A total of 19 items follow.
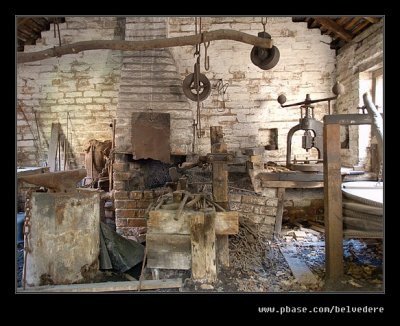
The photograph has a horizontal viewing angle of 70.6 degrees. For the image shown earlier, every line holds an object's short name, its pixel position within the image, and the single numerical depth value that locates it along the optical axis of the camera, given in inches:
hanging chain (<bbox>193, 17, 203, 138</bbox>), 149.4
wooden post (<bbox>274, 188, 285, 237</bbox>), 171.2
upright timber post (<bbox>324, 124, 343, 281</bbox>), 101.7
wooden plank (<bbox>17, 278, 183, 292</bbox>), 91.3
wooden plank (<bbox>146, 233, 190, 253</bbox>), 100.0
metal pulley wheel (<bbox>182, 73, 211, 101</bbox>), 176.9
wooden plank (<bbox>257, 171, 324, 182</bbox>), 168.9
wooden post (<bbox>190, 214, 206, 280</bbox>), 97.5
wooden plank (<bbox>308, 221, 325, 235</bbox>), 178.5
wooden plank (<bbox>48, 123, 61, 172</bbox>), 218.4
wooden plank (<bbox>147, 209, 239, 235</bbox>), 99.3
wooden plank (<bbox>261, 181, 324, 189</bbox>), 169.5
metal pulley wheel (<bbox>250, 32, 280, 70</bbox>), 136.5
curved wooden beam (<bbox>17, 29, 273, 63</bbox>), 125.7
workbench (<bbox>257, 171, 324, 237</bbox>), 169.2
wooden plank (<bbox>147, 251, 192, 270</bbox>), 100.1
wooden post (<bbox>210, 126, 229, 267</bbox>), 123.0
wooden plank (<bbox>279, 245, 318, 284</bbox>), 115.4
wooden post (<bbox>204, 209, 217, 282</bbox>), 97.9
